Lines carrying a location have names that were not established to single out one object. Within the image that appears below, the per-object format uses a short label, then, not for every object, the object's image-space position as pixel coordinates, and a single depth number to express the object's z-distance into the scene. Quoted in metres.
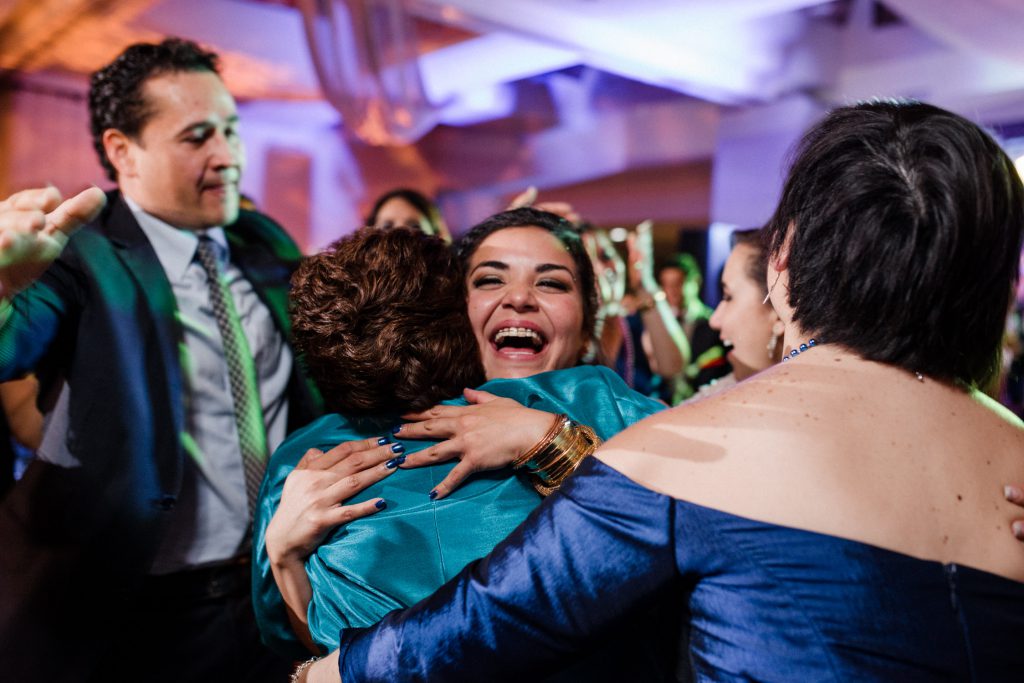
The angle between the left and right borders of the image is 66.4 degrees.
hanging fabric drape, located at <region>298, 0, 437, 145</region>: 4.26
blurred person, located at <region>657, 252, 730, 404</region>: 2.88
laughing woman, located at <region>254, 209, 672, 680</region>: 1.17
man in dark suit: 1.65
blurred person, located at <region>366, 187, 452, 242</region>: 3.34
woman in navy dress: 0.86
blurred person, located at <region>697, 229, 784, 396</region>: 2.14
